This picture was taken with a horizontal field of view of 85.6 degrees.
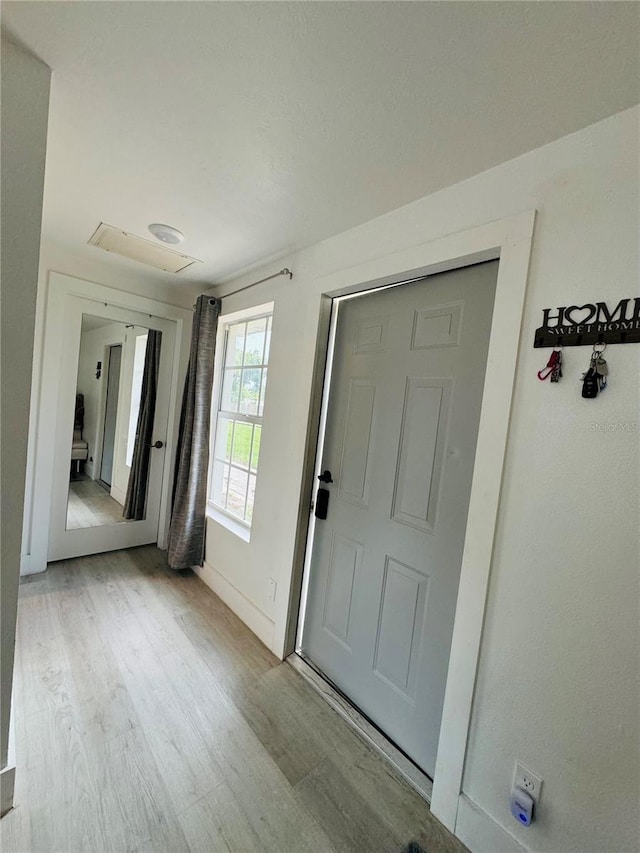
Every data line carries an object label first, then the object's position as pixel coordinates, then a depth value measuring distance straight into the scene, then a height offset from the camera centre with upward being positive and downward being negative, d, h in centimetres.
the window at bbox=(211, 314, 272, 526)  238 -11
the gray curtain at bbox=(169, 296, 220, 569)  254 -38
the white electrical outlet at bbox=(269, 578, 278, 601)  196 -104
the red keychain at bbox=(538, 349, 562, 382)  98 +20
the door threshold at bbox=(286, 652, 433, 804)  131 -136
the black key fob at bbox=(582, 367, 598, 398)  91 +15
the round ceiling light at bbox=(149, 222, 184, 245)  181 +86
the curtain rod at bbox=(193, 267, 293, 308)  195 +77
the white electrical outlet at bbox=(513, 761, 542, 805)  98 -100
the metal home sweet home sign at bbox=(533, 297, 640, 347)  88 +31
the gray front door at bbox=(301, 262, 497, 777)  129 -31
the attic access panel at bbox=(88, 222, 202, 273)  195 +86
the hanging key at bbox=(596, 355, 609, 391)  91 +18
